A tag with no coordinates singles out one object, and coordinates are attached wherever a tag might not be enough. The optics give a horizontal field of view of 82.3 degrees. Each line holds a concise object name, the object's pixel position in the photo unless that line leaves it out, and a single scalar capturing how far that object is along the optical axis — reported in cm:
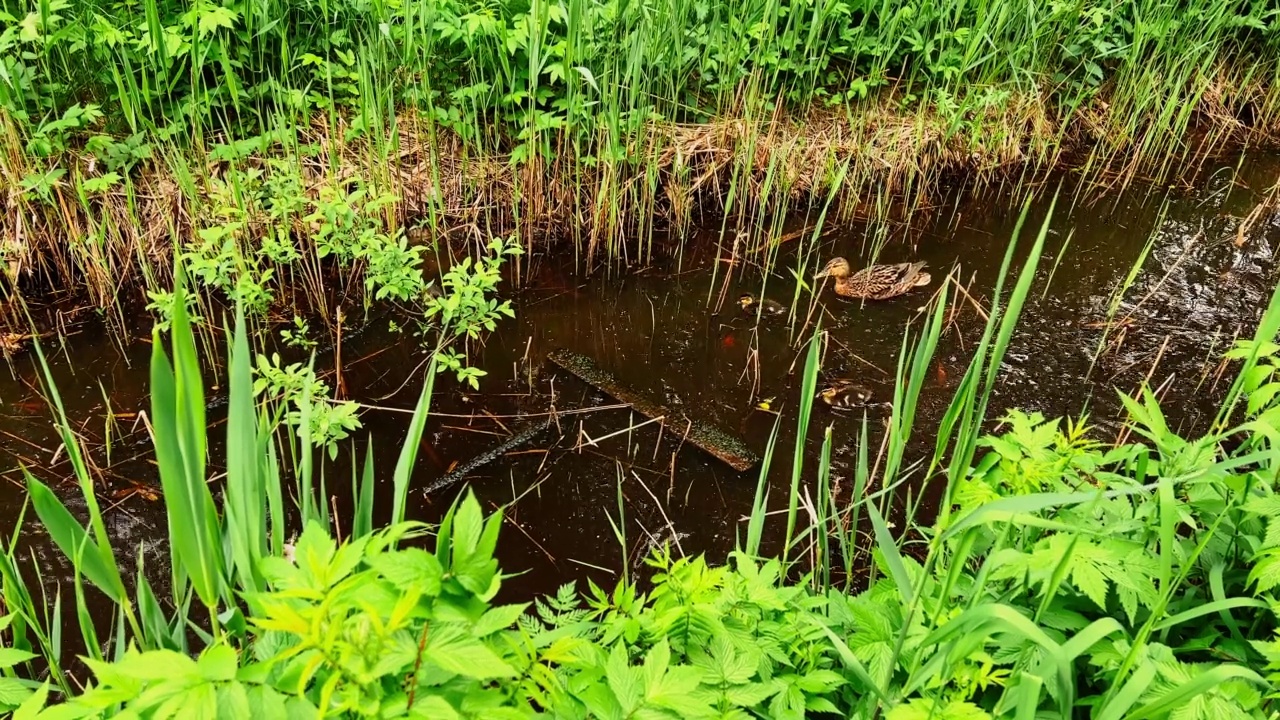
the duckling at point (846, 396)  307
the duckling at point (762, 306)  369
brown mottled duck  368
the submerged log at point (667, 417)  280
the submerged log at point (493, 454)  265
